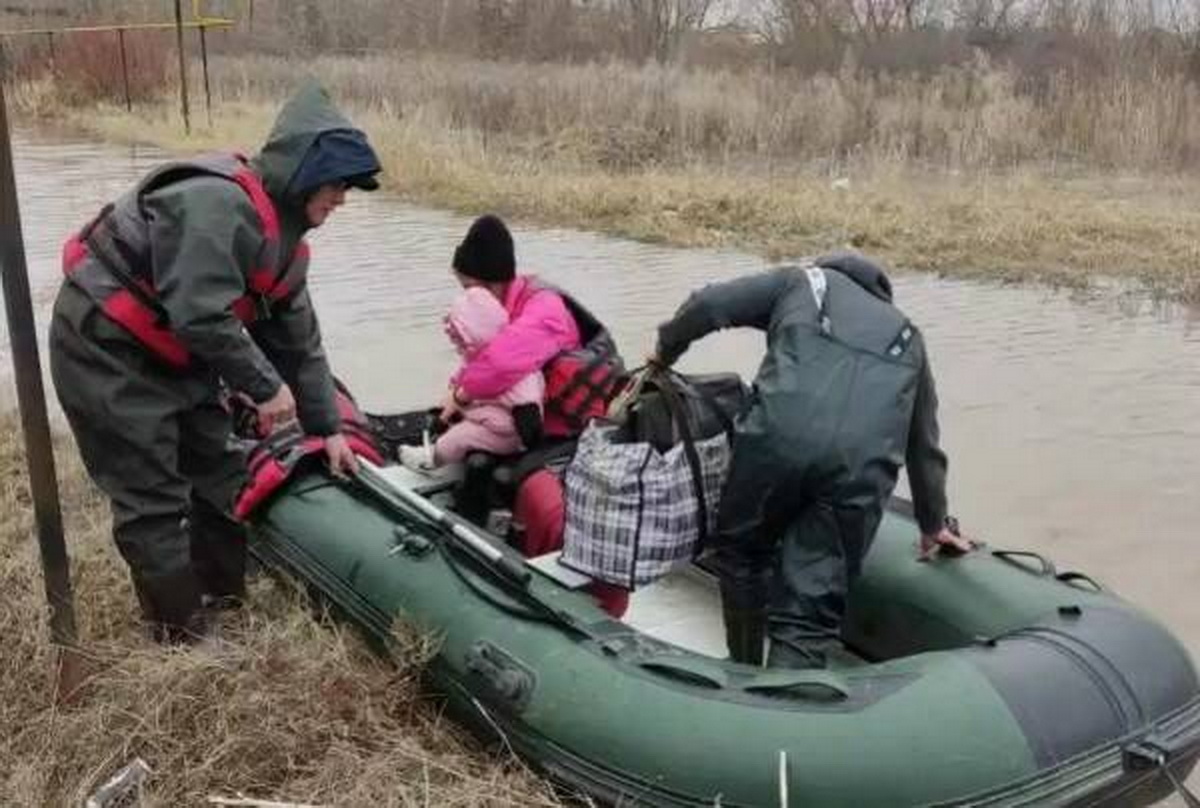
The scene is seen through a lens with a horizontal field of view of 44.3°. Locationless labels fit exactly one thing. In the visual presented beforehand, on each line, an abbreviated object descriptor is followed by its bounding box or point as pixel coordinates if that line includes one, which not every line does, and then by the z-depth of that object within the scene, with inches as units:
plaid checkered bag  131.1
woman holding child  151.5
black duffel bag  133.5
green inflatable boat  107.8
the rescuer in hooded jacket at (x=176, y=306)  120.4
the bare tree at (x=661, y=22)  1082.1
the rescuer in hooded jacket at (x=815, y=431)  122.1
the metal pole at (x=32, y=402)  115.2
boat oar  126.8
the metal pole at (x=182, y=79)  681.6
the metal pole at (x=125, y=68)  827.0
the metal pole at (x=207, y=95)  742.5
